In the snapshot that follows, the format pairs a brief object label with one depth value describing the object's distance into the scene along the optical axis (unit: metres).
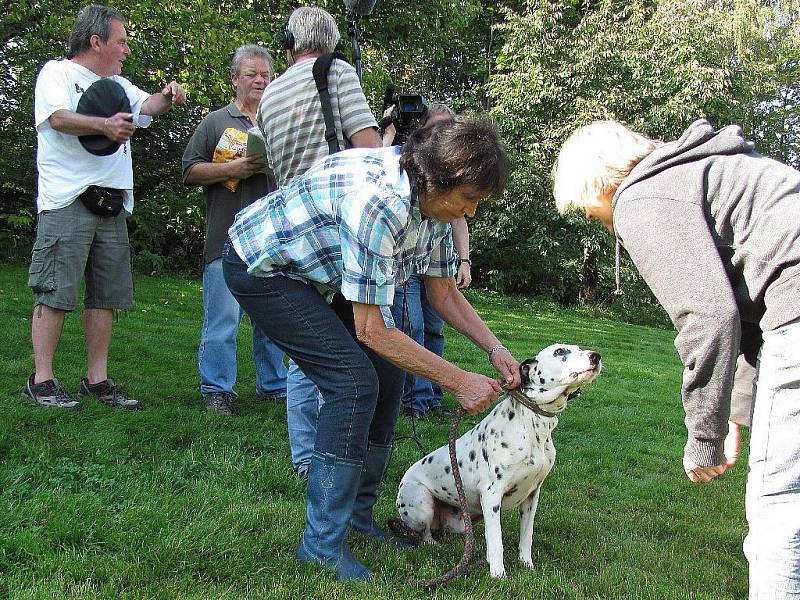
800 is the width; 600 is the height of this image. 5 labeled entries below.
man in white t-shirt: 4.55
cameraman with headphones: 3.85
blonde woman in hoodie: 2.22
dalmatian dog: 3.24
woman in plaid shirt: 2.65
